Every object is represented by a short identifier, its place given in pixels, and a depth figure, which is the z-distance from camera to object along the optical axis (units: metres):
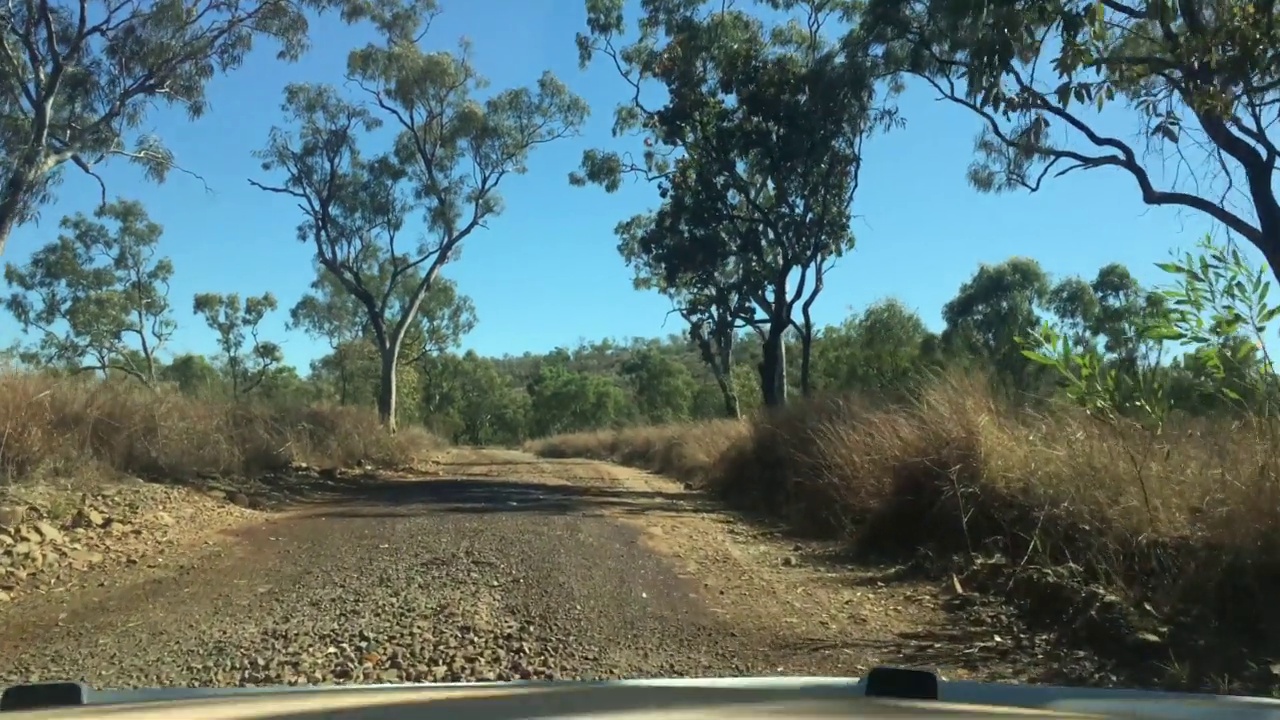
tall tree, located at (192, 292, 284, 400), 50.62
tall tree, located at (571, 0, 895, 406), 21.22
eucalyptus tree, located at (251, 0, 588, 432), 31.09
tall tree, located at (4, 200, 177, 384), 40.25
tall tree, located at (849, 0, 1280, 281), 6.97
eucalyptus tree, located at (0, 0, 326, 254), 16.48
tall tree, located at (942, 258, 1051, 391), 24.52
